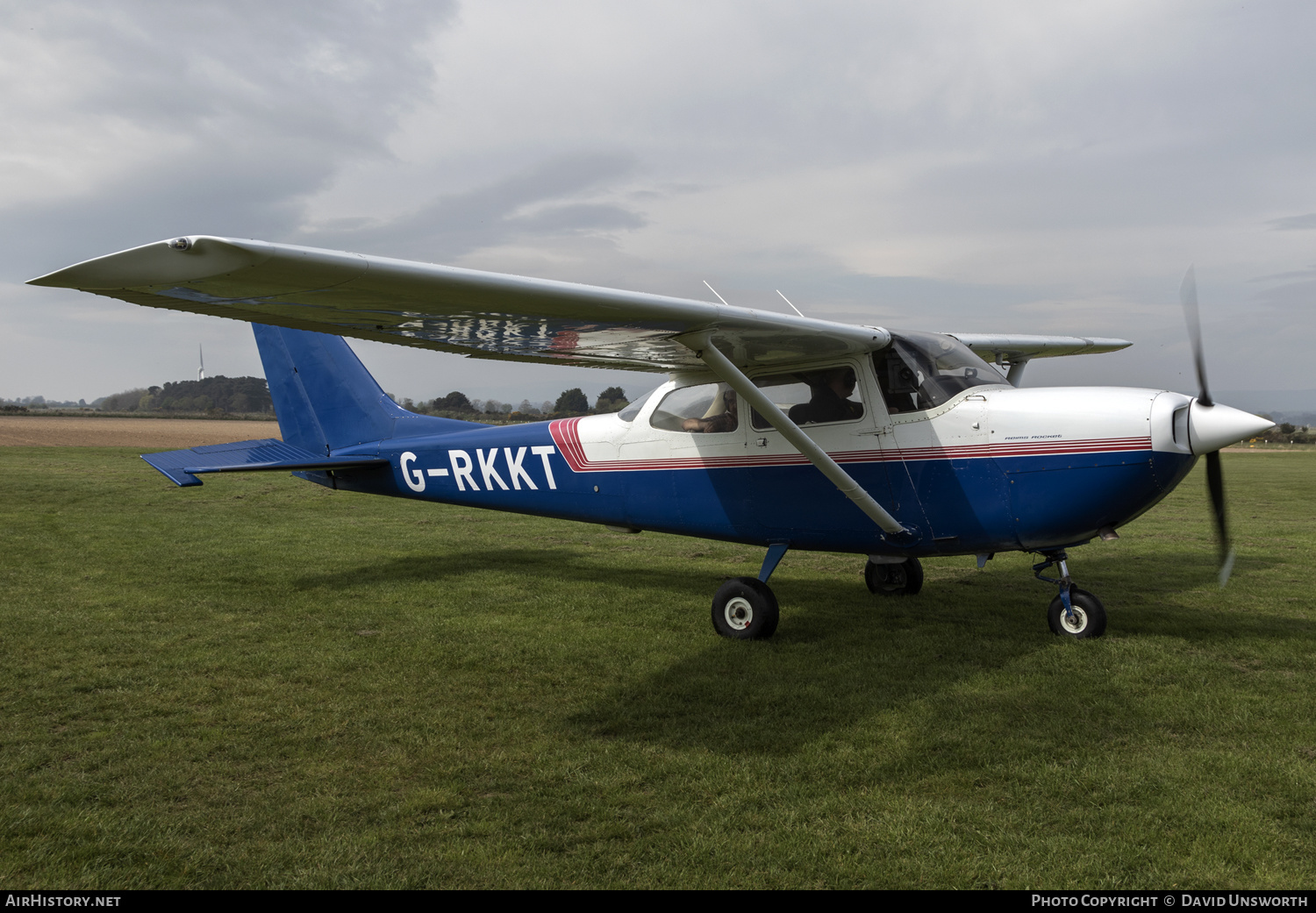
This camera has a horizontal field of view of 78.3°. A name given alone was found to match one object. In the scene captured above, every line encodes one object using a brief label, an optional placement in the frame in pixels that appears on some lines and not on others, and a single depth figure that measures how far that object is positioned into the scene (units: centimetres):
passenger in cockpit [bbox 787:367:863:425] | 641
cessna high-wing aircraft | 442
